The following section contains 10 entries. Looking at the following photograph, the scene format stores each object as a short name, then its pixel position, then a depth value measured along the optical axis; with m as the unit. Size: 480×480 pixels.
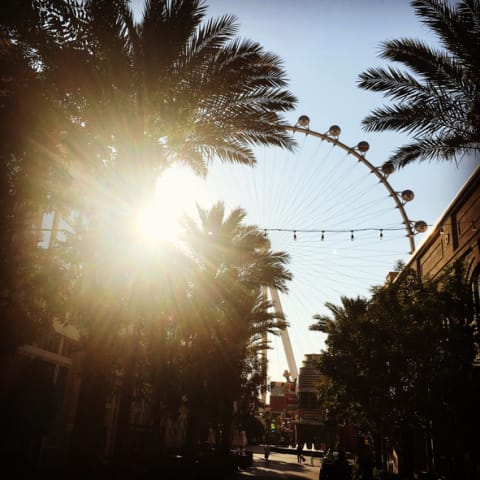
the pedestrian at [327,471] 18.63
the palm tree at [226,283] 20.53
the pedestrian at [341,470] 17.89
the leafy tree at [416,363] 17.52
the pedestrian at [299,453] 49.13
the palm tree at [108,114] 11.39
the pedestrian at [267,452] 45.60
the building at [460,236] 19.33
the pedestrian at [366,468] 19.34
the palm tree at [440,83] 12.17
